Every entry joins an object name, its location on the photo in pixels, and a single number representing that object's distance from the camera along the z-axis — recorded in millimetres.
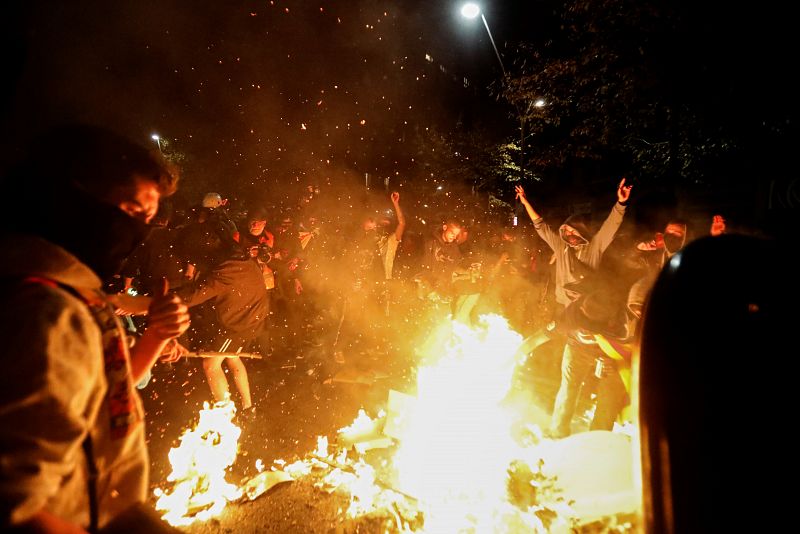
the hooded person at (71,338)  981
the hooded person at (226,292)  4566
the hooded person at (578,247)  4902
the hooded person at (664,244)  5394
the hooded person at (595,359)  3564
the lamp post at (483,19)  10258
